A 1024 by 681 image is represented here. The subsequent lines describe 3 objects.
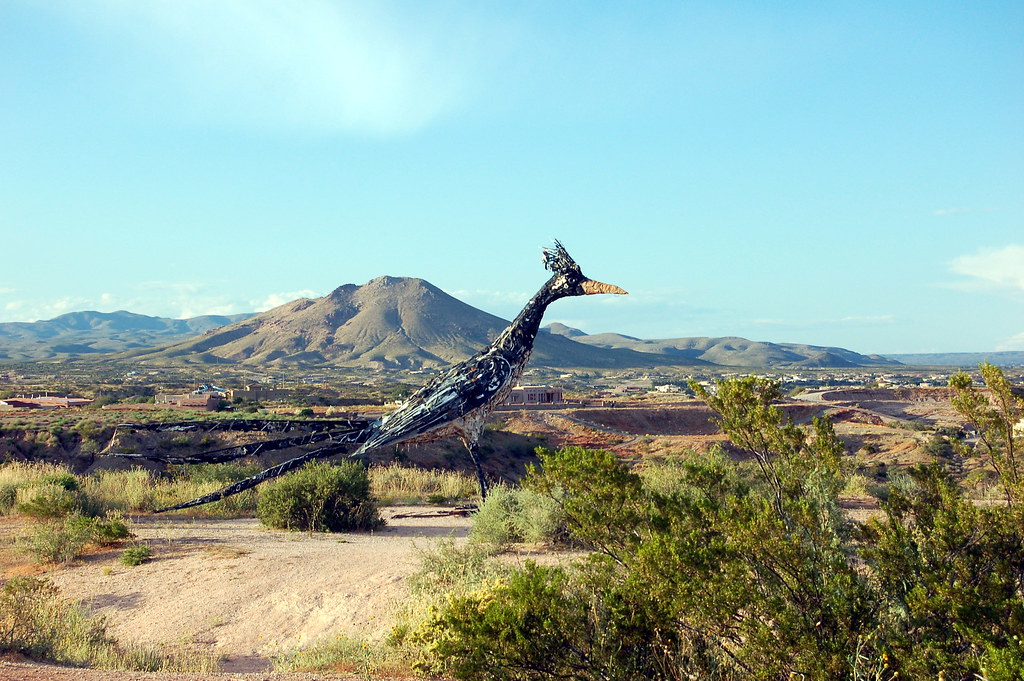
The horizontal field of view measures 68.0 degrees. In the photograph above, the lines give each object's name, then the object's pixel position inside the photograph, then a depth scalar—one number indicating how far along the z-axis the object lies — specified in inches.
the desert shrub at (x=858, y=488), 658.8
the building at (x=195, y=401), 1485.0
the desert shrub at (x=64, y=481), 553.0
